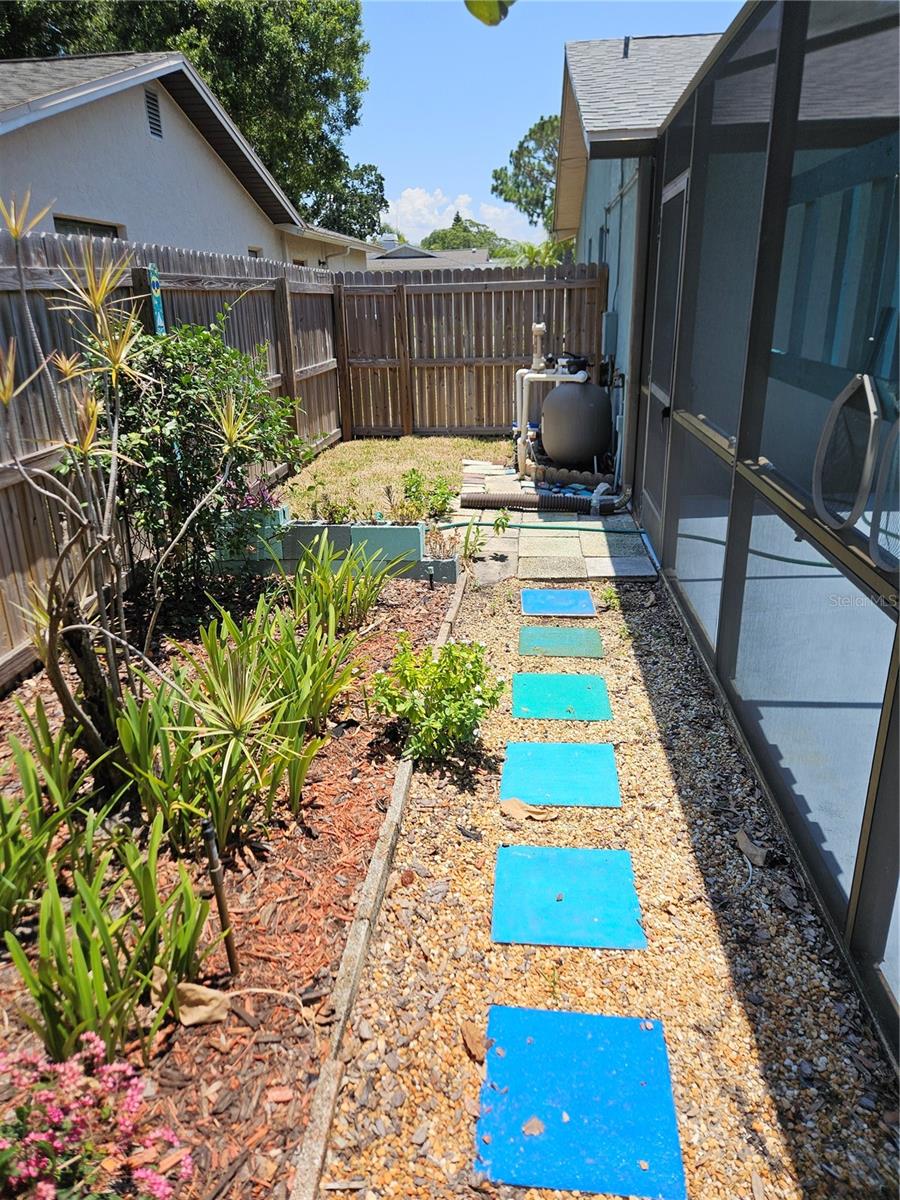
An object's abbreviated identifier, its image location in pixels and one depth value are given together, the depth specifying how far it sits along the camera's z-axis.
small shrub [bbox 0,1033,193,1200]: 1.59
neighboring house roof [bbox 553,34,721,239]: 5.78
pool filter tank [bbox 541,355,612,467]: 7.96
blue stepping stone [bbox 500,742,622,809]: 3.23
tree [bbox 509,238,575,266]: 19.69
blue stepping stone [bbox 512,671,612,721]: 3.87
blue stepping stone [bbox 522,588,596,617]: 5.11
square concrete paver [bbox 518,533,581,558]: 6.21
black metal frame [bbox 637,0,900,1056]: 2.05
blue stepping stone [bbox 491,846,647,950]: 2.52
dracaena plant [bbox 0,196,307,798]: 2.62
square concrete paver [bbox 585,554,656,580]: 5.68
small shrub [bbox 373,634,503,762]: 3.35
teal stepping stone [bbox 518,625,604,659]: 4.55
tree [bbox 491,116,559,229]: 54.22
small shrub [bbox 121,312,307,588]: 4.37
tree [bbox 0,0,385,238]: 20.06
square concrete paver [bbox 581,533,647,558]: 6.19
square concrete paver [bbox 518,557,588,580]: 5.71
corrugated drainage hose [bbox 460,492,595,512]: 7.29
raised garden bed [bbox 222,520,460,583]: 5.47
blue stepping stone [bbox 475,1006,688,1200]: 1.82
